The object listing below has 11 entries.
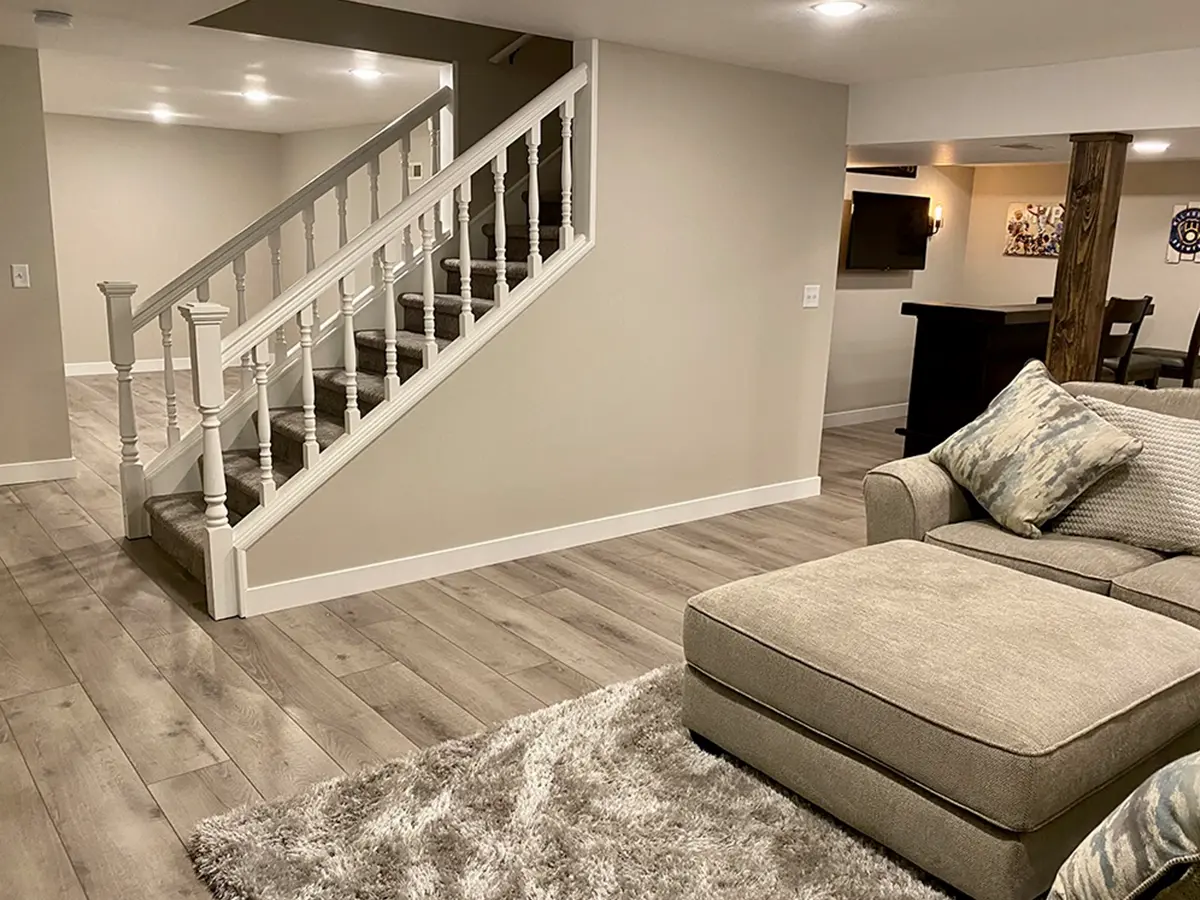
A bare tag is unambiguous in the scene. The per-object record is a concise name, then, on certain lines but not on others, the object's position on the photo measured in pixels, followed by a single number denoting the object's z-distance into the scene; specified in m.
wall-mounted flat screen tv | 7.06
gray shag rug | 2.05
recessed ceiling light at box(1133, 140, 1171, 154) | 4.55
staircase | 3.45
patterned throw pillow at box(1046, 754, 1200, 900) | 1.08
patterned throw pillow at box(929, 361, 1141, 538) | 2.90
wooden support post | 4.21
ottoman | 1.90
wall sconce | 7.65
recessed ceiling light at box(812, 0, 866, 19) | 3.18
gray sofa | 2.57
